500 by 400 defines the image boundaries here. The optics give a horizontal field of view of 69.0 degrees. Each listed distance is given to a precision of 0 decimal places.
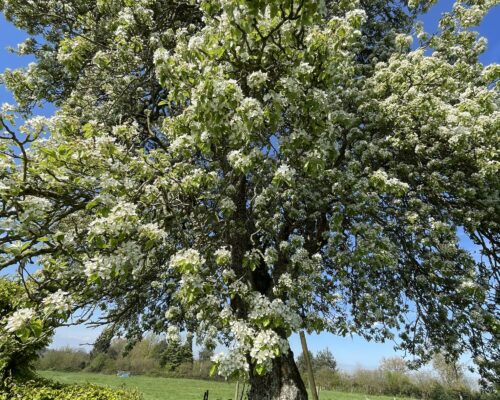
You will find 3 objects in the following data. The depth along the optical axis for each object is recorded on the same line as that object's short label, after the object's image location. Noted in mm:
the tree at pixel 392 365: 49778
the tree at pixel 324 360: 54531
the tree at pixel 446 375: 41238
